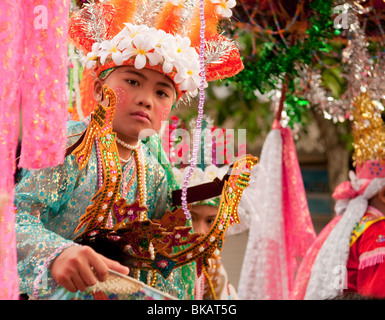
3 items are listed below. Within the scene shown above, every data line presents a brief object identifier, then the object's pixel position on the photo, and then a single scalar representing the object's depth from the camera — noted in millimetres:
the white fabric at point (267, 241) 2393
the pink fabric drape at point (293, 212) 2482
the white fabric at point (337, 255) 2135
